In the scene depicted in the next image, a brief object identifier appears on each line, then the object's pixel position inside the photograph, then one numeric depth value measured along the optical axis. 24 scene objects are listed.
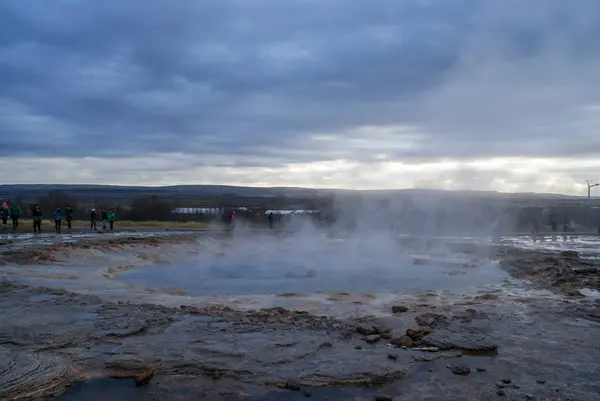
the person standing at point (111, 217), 25.40
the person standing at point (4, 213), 22.89
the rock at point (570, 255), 15.43
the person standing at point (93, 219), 25.22
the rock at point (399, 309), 8.13
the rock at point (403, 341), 6.18
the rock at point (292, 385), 4.92
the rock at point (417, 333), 6.40
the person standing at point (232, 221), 30.93
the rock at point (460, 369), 5.33
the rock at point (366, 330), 6.66
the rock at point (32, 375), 4.55
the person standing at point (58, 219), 22.31
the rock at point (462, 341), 6.11
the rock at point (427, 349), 6.00
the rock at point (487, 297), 9.48
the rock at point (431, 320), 7.11
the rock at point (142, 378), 4.87
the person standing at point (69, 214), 23.55
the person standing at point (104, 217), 25.21
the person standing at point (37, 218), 22.19
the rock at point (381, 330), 6.69
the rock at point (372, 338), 6.32
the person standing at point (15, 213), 22.50
